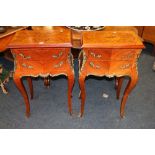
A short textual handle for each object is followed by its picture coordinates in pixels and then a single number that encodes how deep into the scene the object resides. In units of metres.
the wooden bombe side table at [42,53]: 1.45
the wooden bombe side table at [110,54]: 1.45
